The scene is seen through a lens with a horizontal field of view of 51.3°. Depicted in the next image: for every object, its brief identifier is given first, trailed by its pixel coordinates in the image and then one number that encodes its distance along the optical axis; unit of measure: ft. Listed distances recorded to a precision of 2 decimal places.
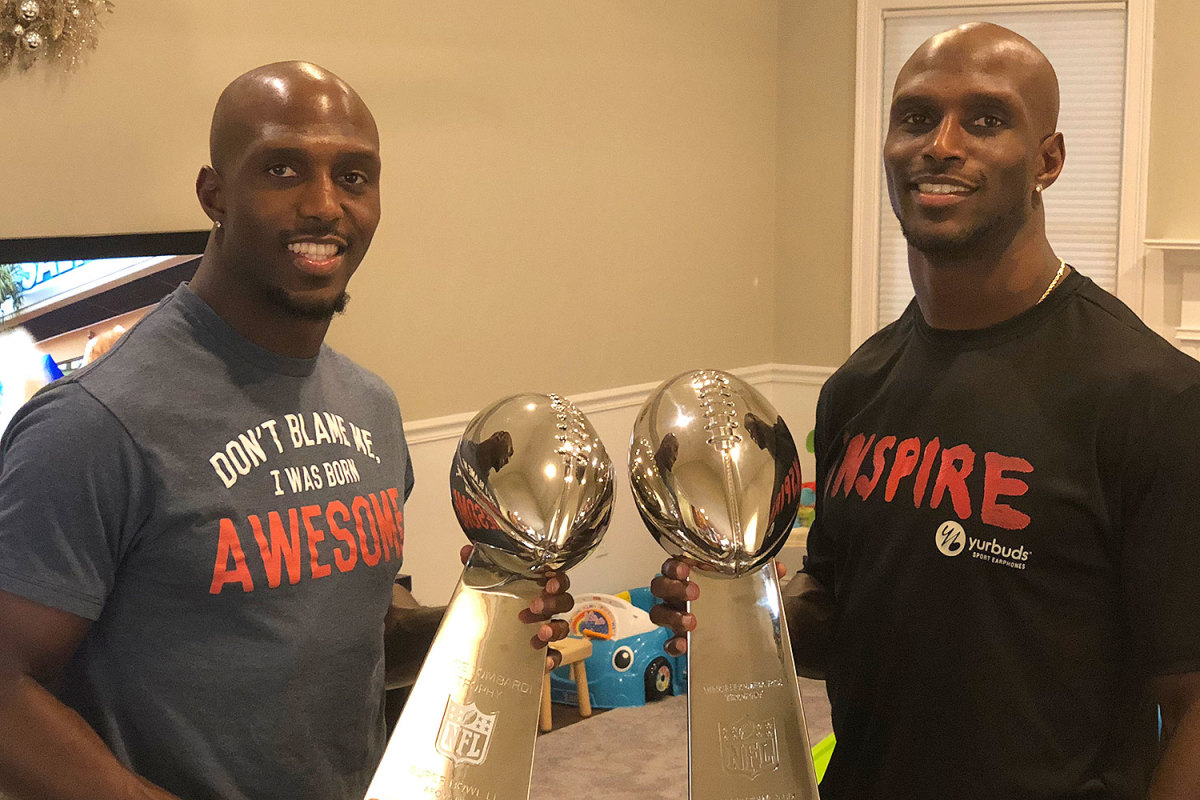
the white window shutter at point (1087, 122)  14.76
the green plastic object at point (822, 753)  8.85
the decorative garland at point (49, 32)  9.26
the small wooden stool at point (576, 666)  12.54
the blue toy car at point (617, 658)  13.24
